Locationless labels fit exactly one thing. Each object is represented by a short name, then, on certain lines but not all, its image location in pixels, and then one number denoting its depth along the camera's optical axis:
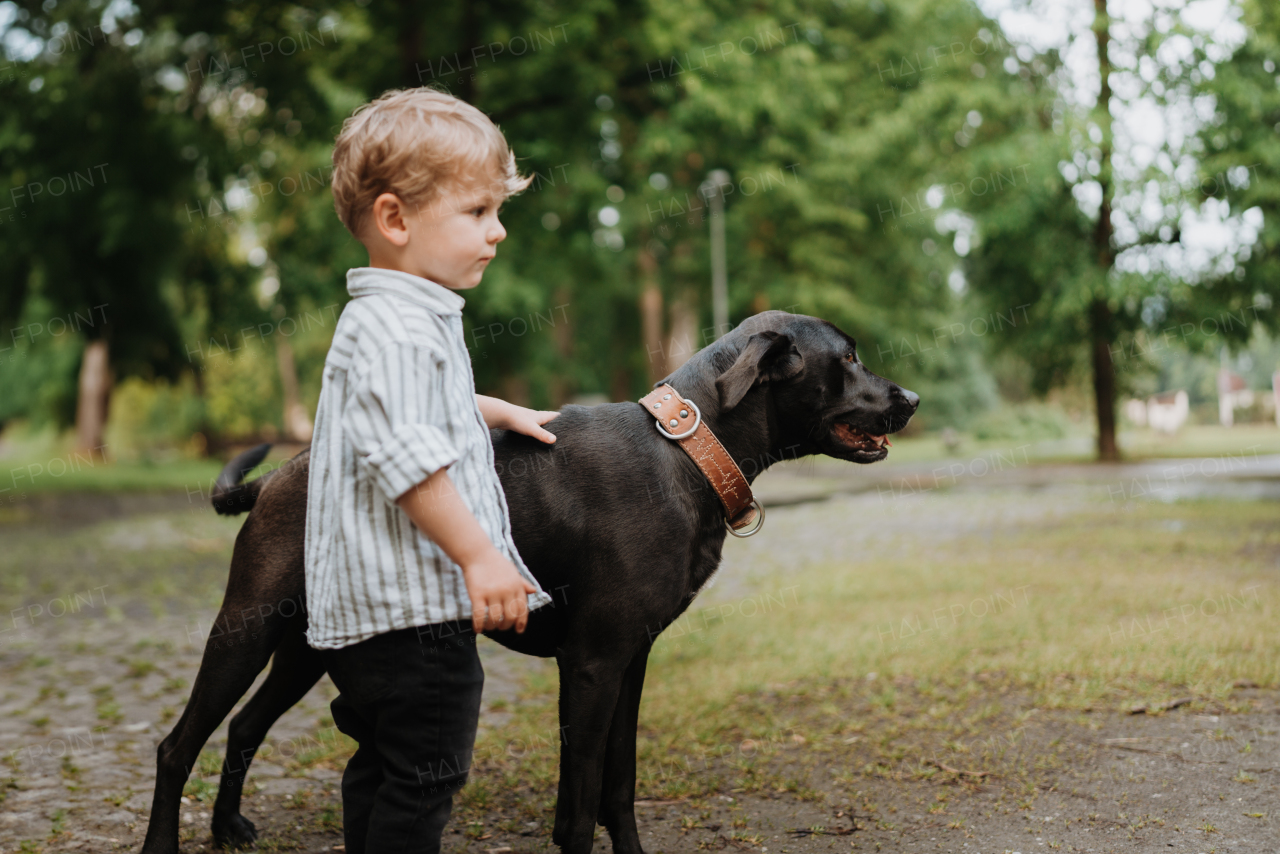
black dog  2.74
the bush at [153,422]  35.00
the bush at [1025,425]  46.41
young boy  2.17
